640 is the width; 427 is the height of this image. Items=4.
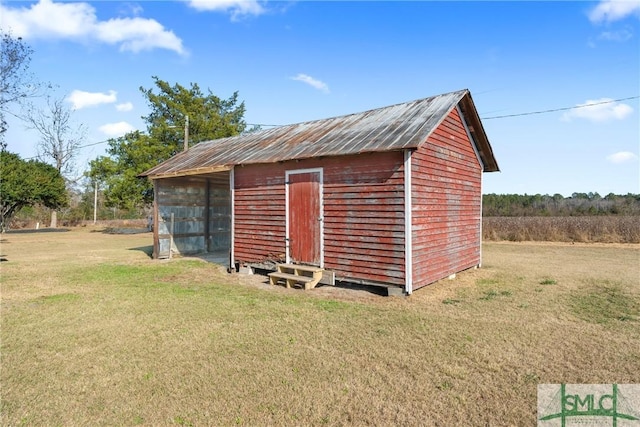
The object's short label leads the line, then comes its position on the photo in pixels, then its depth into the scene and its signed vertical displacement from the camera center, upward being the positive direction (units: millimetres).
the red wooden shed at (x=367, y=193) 7609 +434
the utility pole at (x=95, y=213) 41344 -217
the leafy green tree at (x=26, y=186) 25125 +1788
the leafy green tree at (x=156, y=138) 27188 +5711
